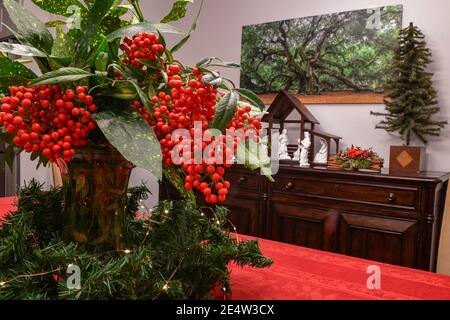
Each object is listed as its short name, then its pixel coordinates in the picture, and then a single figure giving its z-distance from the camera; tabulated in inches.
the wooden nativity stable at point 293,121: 114.8
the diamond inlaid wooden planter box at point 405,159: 102.5
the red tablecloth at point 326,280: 35.4
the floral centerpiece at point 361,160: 103.3
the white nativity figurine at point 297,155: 120.7
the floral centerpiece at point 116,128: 23.2
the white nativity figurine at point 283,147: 121.7
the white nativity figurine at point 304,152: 112.8
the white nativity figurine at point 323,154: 115.3
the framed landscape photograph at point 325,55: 115.8
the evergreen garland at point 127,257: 26.3
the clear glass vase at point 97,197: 28.3
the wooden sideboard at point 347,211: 93.7
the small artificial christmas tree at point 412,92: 104.6
